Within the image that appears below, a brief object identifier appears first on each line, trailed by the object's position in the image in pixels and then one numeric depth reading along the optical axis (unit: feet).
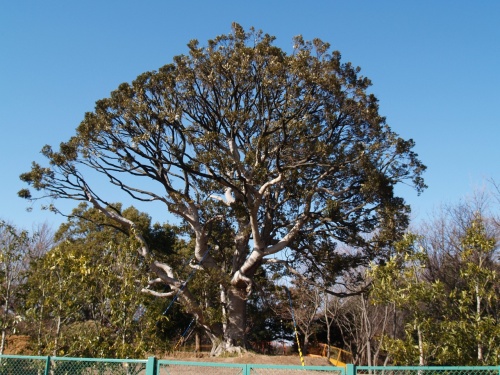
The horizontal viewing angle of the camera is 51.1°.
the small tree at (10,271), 35.47
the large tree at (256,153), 51.42
